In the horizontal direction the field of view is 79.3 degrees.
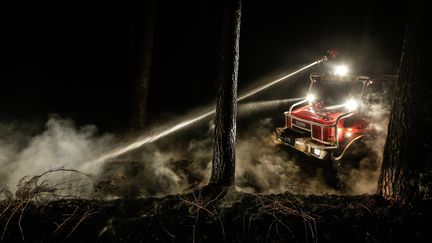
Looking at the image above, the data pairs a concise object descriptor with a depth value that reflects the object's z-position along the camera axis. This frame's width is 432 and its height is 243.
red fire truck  7.09
